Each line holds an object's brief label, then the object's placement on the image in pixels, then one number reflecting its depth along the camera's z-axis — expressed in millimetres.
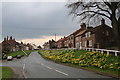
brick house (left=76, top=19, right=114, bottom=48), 44906
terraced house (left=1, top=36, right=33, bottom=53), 106675
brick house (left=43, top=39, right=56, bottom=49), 136375
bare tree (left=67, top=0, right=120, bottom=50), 19328
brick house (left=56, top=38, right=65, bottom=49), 97025
